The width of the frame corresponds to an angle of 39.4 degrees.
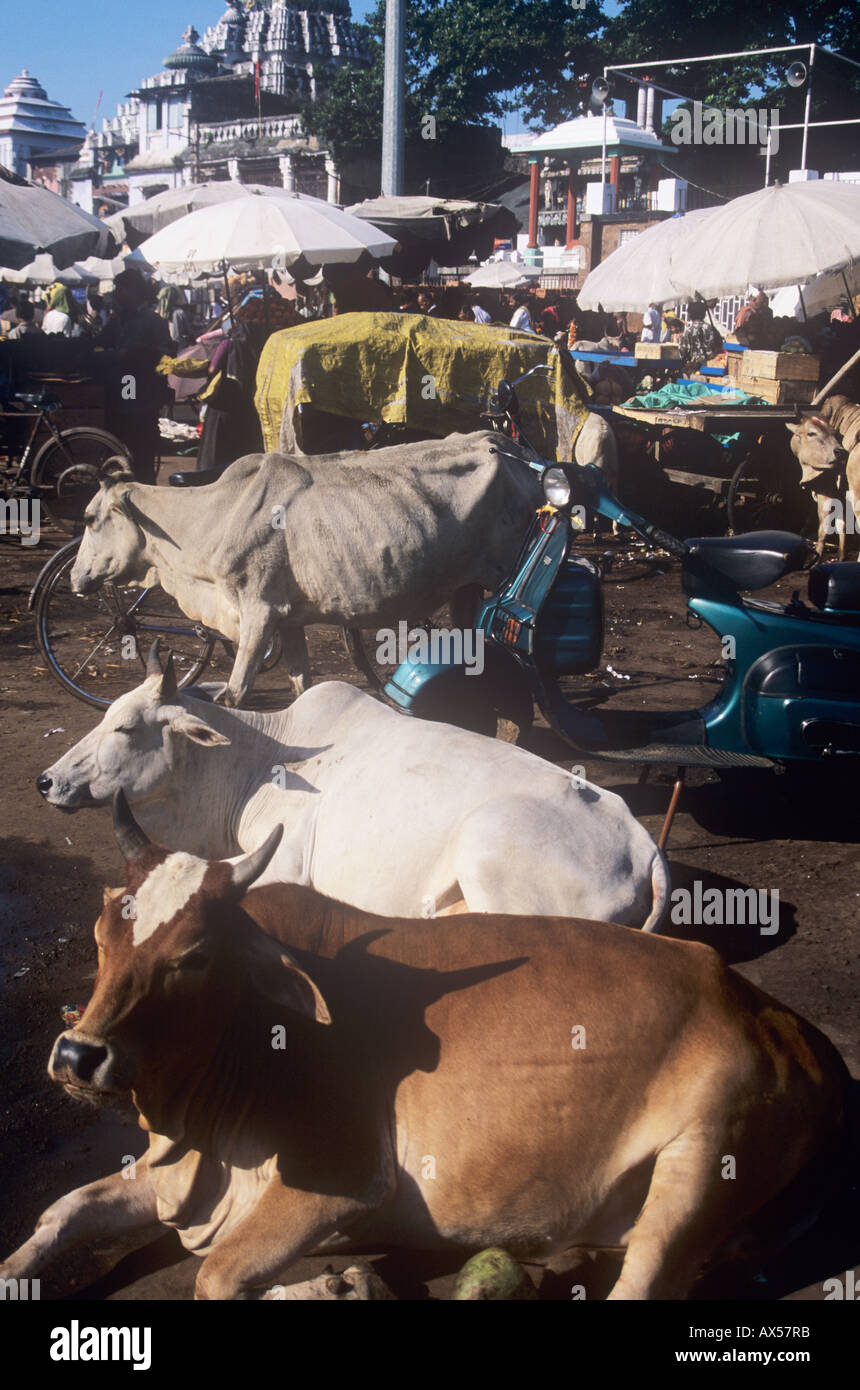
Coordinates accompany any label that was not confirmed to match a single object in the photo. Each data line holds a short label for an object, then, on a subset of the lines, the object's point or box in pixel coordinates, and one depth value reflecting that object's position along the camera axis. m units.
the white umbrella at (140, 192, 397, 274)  11.00
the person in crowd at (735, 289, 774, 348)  16.92
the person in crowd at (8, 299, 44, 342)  19.44
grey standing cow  5.88
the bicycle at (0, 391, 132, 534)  10.79
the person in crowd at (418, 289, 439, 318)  14.66
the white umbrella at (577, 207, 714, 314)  14.64
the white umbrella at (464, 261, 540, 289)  27.12
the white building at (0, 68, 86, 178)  61.94
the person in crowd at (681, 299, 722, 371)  18.69
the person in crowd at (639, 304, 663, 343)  23.83
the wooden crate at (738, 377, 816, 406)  12.80
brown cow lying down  2.44
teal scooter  4.85
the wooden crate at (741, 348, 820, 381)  12.65
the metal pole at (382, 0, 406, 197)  14.50
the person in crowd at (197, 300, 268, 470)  10.34
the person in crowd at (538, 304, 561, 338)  20.03
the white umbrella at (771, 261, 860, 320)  16.52
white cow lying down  3.47
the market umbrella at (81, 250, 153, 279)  16.85
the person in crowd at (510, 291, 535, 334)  19.59
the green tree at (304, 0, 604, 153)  42.09
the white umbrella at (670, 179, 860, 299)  11.11
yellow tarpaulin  8.01
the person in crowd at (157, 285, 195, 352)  21.52
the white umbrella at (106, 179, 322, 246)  14.17
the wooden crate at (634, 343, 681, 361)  19.41
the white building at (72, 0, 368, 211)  53.31
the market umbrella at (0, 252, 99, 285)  18.84
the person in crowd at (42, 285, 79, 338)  18.38
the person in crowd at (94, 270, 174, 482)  11.99
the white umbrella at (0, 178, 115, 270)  12.73
